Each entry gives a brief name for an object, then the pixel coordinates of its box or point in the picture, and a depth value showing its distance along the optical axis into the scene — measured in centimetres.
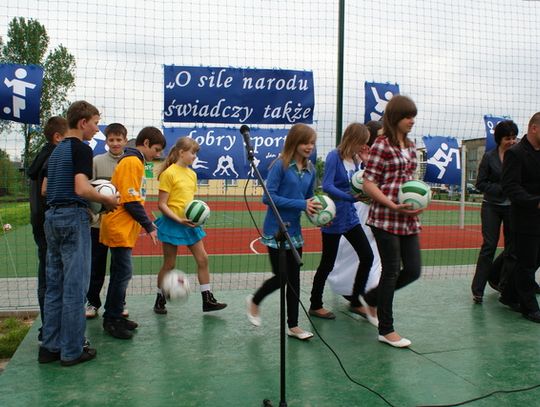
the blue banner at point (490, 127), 640
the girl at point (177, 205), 467
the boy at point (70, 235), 343
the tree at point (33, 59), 532
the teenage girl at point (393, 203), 380
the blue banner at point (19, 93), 488
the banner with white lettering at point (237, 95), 554
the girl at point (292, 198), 395
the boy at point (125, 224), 402
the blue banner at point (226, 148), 564
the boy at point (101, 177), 449
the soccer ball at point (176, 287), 455
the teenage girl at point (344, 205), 447
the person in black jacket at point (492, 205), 522
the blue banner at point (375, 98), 589
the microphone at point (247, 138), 327
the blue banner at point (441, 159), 648
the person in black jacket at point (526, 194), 450
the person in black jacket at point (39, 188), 387
